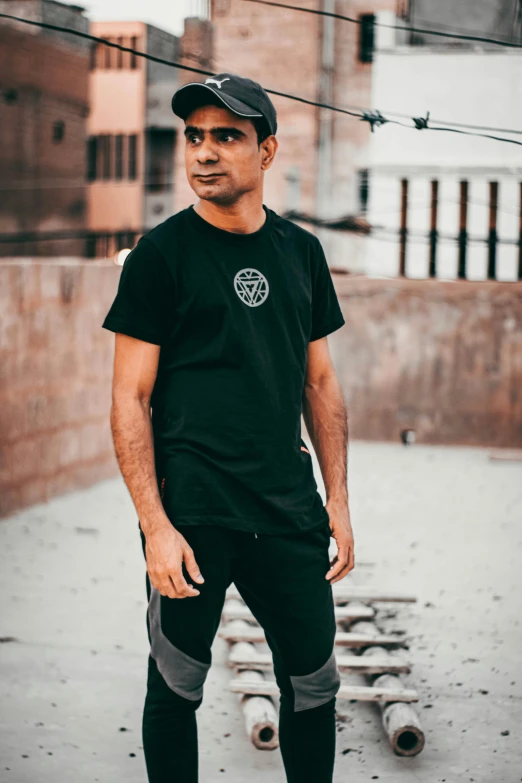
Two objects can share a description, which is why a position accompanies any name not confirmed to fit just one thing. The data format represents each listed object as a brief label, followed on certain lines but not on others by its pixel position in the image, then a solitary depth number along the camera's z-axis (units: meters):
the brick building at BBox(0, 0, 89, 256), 23.38
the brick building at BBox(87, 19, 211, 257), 30.09
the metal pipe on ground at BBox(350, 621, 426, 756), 3.67
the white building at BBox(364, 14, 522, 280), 13.61
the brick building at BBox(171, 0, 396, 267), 20.39
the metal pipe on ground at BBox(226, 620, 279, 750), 3.70
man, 2.46
